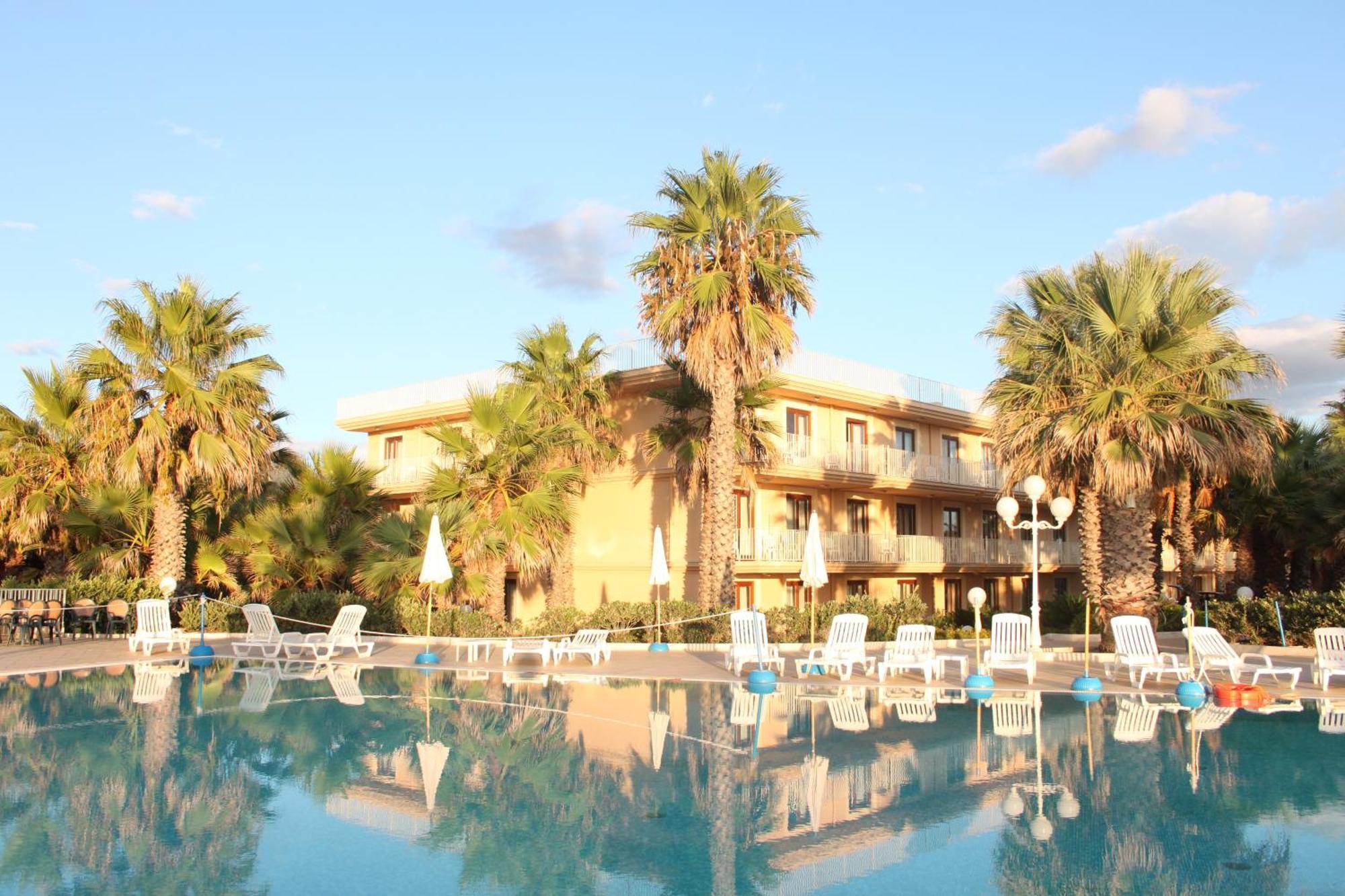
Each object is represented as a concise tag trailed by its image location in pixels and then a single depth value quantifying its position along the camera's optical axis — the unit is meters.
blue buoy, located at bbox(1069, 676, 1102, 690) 15.33
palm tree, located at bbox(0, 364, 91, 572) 26.25
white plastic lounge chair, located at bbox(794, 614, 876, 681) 17.12
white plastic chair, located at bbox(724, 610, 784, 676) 17.39
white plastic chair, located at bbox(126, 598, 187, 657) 21.03
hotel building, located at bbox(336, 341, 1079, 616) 29.66
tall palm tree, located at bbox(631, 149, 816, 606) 23.09
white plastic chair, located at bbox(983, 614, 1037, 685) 16.91
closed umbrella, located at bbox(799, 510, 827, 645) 18.86
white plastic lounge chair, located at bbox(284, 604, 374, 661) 20.45
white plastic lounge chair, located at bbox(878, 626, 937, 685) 16.92
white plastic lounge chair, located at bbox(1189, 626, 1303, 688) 15.34
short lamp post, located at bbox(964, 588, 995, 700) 15.49
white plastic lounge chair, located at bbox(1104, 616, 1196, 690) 15.87
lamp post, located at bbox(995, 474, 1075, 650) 17.36
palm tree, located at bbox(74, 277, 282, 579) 23.72
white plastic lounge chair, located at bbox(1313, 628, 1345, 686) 15.35
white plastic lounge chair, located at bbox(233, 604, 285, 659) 20.70
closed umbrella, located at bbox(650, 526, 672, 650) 23.11
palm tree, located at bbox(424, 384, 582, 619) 24.50
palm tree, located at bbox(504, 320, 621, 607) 27.50
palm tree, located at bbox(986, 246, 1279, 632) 19.73
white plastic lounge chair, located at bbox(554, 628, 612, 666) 19.36
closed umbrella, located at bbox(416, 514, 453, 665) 20.64
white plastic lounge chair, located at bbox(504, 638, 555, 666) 19.14
